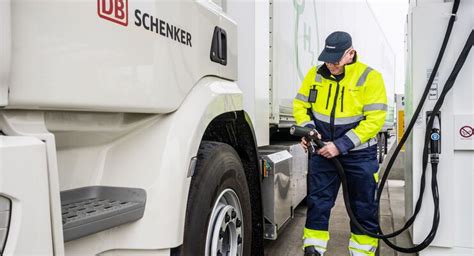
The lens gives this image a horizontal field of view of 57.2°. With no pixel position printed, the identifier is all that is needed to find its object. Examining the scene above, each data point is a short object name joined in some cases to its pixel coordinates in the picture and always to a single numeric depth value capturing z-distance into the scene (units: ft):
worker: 10.12
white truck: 3.68
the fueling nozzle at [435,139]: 9.43
